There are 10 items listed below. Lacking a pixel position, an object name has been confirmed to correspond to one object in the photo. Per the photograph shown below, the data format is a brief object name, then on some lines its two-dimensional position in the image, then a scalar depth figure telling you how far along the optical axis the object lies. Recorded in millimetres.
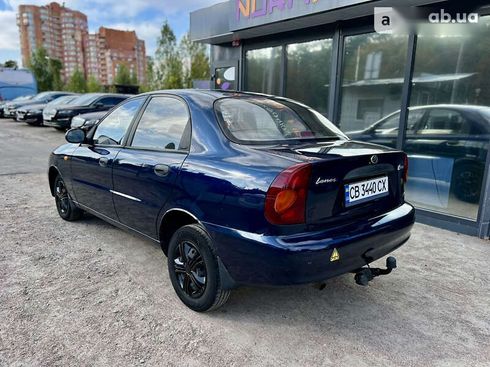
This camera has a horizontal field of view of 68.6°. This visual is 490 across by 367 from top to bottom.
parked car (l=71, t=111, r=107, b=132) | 11819
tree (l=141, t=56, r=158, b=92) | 26891
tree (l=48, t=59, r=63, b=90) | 39156
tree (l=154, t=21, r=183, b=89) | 26641
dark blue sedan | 2150
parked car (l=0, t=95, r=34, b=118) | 21327
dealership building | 4672
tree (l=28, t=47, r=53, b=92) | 38656
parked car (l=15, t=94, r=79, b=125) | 16641
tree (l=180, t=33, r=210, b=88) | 26891
